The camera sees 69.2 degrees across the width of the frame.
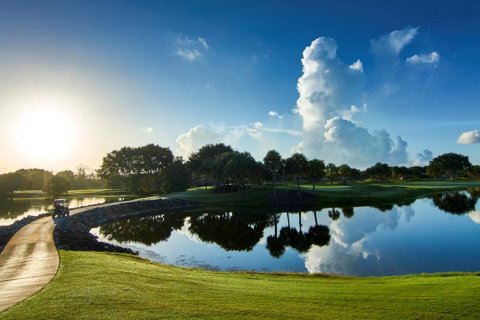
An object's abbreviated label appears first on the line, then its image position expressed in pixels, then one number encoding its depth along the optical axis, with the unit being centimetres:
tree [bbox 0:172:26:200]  14721
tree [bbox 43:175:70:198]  14100
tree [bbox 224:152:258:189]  11525
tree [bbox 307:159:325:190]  12860
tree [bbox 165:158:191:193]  14138
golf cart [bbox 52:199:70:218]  6253
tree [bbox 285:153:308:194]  12300
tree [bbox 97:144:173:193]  16038
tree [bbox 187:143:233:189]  15862
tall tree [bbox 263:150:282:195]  12088
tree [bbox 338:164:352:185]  18462
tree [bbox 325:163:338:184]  18649
